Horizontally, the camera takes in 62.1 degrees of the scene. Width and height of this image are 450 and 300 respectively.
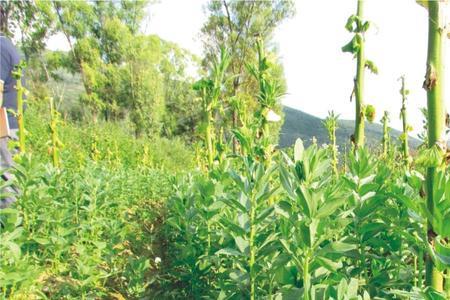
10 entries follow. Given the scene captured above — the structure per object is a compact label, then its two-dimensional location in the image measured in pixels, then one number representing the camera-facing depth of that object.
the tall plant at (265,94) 2.55
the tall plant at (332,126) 5.75
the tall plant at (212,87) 3.36
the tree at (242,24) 28.08
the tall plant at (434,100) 1.11
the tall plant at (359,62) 2.31
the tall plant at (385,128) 5.10
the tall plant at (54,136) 4.30
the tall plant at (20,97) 3.81
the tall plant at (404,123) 3.72
